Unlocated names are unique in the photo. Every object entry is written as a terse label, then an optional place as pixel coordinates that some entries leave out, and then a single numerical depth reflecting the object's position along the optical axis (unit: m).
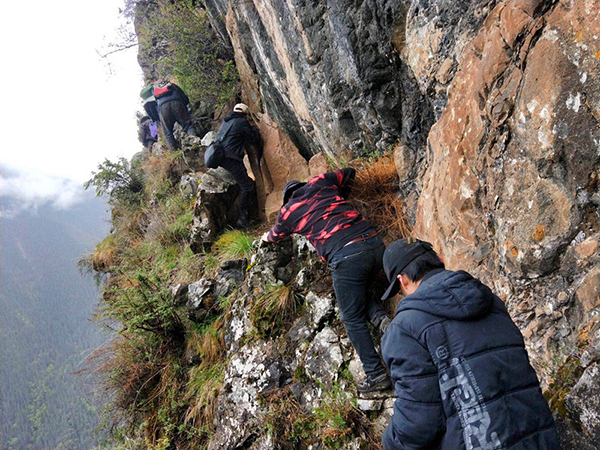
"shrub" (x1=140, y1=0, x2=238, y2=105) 8.43
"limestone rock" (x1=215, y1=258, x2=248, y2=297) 5.10
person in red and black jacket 2.94
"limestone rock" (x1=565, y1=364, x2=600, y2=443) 1.30
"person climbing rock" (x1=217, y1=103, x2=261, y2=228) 6.42
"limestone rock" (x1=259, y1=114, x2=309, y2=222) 6.65
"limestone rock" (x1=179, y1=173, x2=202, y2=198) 7.63
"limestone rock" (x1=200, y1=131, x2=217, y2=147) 8.13
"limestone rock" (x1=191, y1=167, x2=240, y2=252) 6.39
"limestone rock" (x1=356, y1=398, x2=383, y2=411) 2.84
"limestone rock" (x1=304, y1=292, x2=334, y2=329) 3.71
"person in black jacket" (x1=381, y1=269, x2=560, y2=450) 1.30
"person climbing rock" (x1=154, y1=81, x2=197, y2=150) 8.78
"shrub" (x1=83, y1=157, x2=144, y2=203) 9.55
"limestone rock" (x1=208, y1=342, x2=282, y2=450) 3.63
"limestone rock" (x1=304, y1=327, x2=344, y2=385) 3.29
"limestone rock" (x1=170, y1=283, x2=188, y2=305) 5.27
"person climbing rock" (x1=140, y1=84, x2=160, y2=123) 10.70
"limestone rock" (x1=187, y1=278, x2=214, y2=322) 5.04
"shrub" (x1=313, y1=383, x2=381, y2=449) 2.86
